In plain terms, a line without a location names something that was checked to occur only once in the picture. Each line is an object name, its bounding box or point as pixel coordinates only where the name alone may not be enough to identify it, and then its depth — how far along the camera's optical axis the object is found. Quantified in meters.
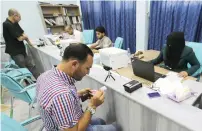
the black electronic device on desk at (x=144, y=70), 1.33
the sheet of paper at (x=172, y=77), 1.12
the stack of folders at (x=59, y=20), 4.66
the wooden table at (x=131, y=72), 1.44
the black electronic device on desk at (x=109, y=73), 1.23
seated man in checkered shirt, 0.74
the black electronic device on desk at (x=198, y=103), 0.90
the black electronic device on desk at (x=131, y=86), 0.99
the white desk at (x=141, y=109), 0.76
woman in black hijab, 1.69
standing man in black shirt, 2.59
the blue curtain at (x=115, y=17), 3.65
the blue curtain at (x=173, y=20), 2.62
